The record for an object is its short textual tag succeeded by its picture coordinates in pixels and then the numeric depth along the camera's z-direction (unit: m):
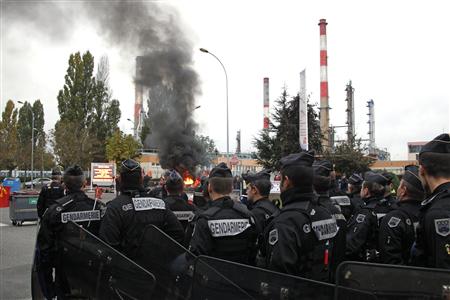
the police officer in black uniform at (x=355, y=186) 7.35
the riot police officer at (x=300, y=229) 2.62
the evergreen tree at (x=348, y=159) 27.89
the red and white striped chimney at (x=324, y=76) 42.06
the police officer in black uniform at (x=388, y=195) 4.95
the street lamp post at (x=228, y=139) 27.23
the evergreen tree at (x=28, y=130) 50.84
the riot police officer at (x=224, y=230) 3.17
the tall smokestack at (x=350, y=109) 56.41
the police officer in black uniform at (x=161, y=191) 7.84
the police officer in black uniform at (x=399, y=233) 3.50
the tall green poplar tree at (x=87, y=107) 49.38
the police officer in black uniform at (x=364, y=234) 4.32
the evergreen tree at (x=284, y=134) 27.06
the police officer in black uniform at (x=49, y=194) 8.81
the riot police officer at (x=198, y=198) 9.35
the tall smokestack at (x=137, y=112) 33.55
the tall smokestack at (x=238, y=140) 79.92
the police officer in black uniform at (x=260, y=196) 4.91
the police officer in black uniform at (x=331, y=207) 3.16
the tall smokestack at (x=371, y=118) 66.38
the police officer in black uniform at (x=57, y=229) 4.22
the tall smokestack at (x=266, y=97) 52.58
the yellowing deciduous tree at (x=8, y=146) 47.66
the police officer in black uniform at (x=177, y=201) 5.83
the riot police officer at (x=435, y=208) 2.50
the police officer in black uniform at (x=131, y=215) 3.71
